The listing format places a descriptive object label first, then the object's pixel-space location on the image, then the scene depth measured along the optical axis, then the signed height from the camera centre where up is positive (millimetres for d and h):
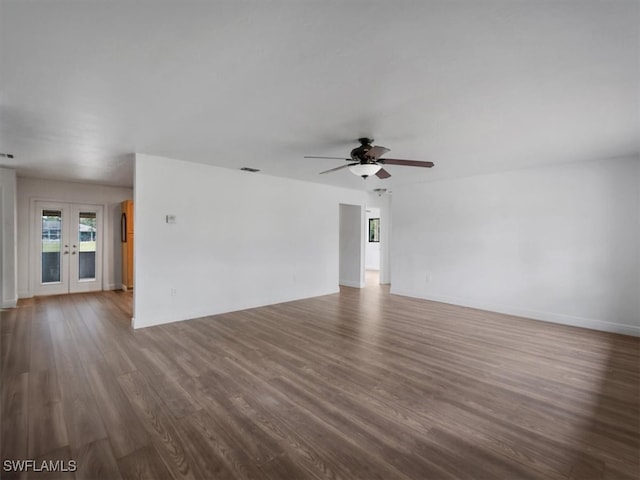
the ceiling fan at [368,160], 3359 +886
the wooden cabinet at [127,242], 6996 -193
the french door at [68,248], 6570 -336
